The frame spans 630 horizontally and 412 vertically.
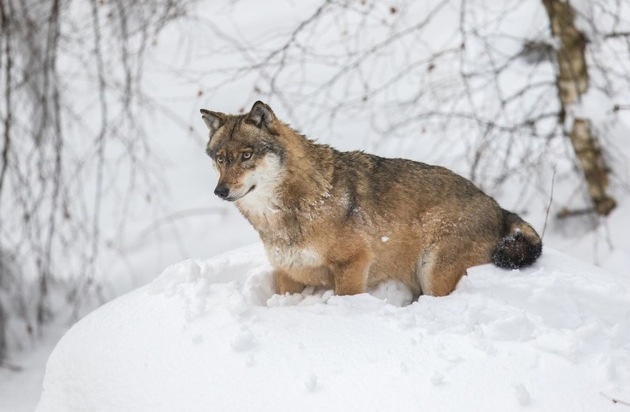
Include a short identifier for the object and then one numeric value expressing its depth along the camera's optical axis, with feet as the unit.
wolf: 29.76
